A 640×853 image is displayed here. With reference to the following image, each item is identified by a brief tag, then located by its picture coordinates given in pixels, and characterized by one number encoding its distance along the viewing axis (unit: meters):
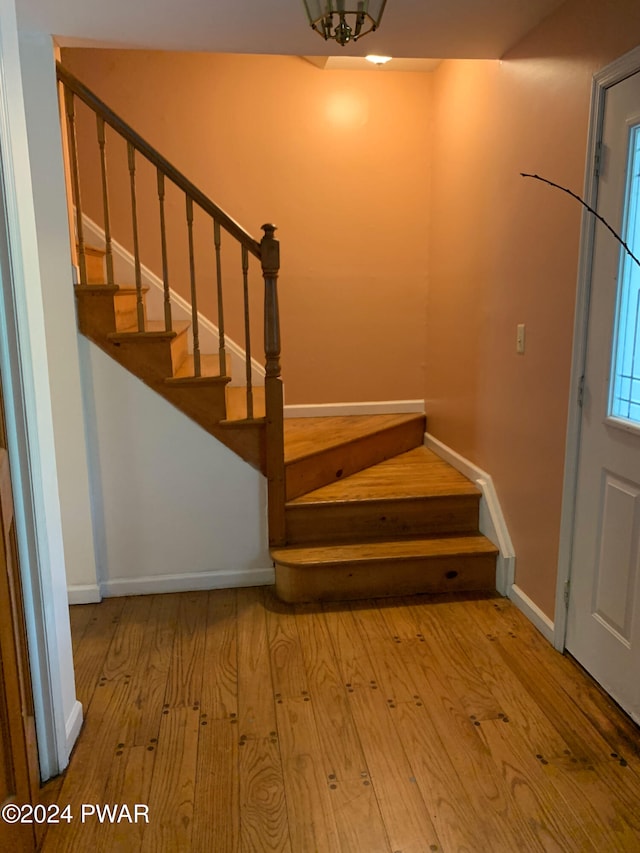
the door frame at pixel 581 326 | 1.98
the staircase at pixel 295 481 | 2.69
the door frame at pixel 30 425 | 1.54
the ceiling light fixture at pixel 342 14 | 1.48
